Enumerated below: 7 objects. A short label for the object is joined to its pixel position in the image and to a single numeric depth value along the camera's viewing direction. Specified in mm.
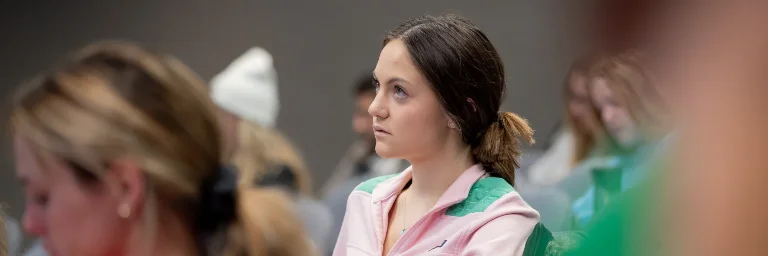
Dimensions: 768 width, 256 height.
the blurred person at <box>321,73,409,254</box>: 5888
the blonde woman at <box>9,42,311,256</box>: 2928
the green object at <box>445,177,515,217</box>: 3390
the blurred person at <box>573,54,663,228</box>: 3473
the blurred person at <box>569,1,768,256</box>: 1725
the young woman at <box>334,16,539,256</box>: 3372
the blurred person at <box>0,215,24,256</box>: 3187
